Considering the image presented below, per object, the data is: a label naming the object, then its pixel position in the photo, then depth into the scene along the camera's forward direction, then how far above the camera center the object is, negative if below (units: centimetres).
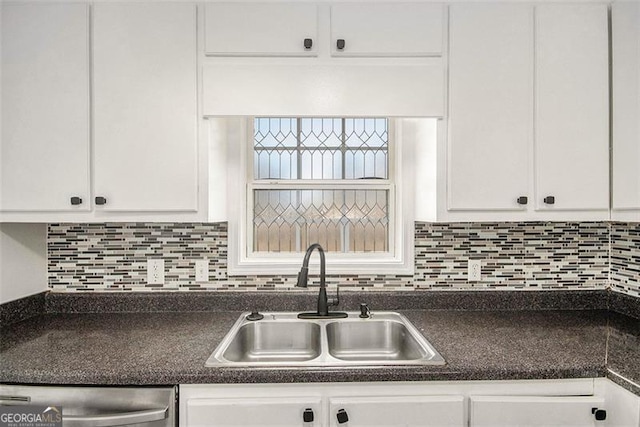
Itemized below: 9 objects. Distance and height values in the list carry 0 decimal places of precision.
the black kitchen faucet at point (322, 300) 174 -41
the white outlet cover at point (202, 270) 196 -29
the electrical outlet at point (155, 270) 196 -28
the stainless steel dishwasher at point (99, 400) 125 -60
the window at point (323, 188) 206 +13
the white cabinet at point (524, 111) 166 +43
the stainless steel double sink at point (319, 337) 176 -57
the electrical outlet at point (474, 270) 199 -28
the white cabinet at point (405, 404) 127 -62
